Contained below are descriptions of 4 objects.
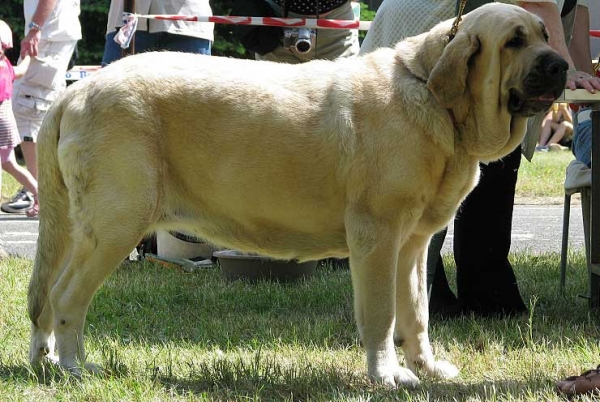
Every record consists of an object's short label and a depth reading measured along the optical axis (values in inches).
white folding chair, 437.4
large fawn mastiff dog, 300.0
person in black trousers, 405.1
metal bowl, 495.5
